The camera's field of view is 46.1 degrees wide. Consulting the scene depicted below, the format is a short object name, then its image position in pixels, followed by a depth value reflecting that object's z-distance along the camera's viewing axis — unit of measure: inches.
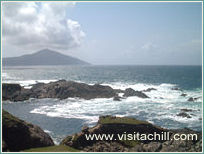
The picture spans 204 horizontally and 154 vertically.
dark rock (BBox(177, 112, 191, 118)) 1920.5
